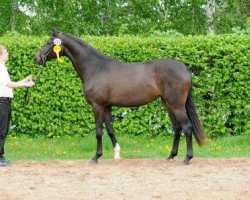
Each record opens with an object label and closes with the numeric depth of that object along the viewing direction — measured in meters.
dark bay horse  12.66
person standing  12.41
